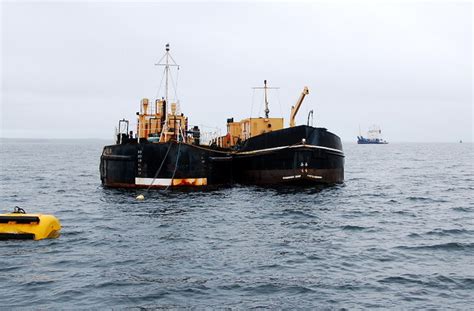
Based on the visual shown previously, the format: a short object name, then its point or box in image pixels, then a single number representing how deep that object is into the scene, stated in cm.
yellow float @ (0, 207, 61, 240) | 1413
